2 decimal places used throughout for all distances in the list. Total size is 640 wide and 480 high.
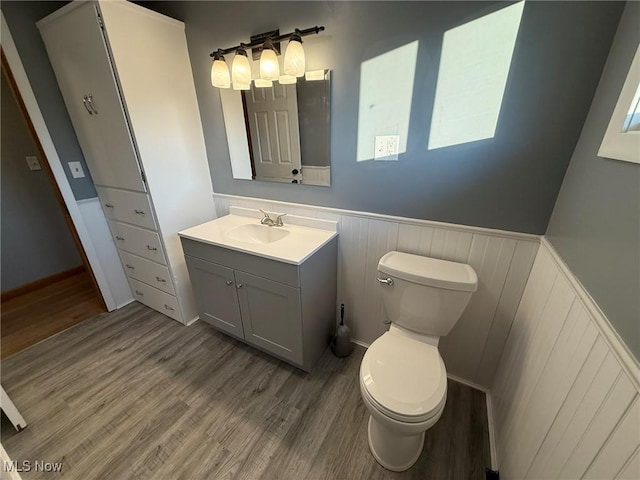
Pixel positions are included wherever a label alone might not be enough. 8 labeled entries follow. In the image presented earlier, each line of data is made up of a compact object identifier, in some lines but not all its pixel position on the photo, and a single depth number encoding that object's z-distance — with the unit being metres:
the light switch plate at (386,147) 1.31
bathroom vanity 1.39
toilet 1.00
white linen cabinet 1.43
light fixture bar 1.29
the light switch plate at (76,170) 1.89
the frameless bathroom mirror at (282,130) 1.44
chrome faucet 1.74
